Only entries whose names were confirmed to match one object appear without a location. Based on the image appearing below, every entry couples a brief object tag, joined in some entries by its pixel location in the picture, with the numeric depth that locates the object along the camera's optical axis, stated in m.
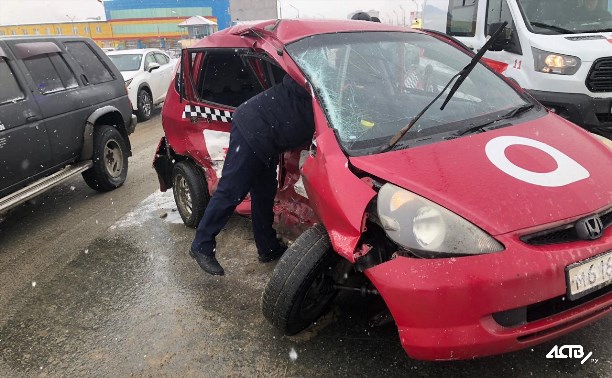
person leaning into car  2.85
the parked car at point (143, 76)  10.13
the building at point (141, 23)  48.28
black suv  4.15
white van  4.91
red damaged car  1.85
